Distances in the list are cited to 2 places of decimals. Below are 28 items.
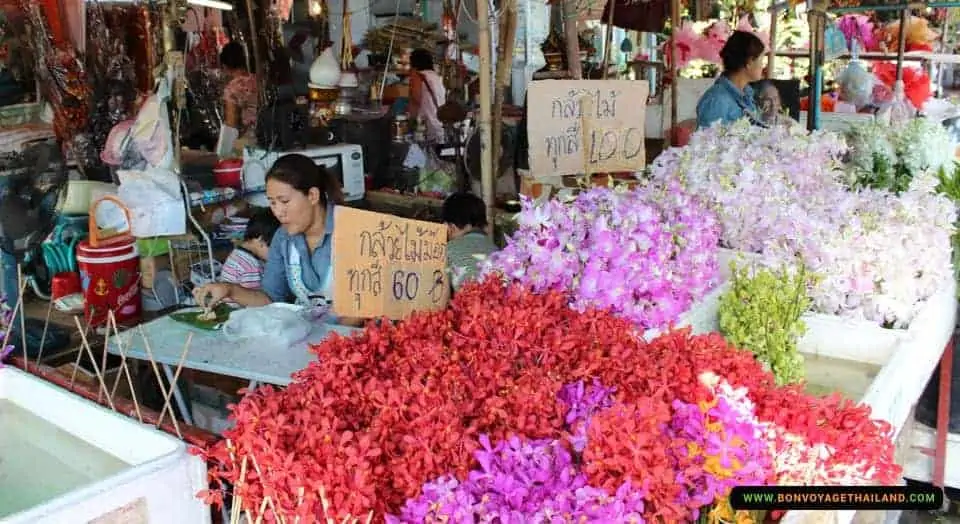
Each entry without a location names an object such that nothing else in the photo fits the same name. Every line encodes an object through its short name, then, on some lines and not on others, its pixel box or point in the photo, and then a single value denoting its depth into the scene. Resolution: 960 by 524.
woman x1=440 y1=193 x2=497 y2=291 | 3.02
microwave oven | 4.60
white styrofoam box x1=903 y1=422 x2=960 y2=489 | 3.17
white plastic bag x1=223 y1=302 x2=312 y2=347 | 2.24
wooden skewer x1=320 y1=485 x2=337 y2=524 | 1.15
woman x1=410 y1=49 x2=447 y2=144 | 6.96
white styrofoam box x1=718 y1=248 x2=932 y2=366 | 2.20
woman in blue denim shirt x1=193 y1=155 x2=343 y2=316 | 2.85
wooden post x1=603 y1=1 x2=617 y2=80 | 4.75
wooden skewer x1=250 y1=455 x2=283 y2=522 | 1.21
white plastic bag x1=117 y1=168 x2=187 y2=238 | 3.71
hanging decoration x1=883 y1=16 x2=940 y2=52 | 8.05
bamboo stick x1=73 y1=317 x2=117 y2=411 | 1.60
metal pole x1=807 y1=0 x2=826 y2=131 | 4.31
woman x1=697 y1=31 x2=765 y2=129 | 4.18
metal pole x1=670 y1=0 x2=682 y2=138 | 4.91
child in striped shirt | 3.35
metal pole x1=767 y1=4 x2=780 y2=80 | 5.88
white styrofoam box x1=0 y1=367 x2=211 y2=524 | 1.23
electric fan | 3.88
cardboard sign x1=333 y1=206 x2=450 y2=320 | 1.91
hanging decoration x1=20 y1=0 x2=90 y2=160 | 4.63
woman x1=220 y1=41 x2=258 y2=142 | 5.84
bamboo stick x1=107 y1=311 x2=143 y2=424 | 1.55
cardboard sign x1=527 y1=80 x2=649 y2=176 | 2.69
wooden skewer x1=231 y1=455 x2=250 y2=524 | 1.24
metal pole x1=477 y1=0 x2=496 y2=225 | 2.76
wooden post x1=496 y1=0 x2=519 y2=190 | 3.33
